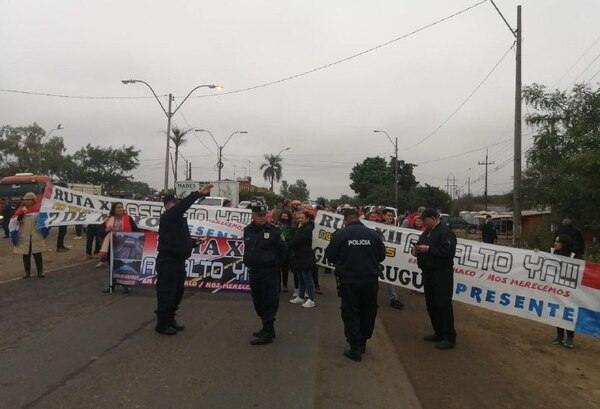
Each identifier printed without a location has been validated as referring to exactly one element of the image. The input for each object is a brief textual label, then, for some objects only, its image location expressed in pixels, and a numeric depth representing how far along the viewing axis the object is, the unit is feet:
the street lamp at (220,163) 159.33
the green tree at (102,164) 234.17
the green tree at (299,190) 463.01
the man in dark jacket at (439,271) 22.02
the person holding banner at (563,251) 25.18
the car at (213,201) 80.60
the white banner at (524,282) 24.88
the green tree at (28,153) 232.12
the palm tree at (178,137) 148.46
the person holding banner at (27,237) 35.37
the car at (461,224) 186.81
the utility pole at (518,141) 58.59
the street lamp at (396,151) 156.76
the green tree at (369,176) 260.81
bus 90.58
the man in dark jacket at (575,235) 33.69
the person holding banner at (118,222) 32.73
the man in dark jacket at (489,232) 59.98
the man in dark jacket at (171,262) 22.06
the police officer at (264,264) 21.66
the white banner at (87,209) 38.81
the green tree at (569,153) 48.66
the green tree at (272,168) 316.40
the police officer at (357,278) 20.02
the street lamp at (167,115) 85.35
